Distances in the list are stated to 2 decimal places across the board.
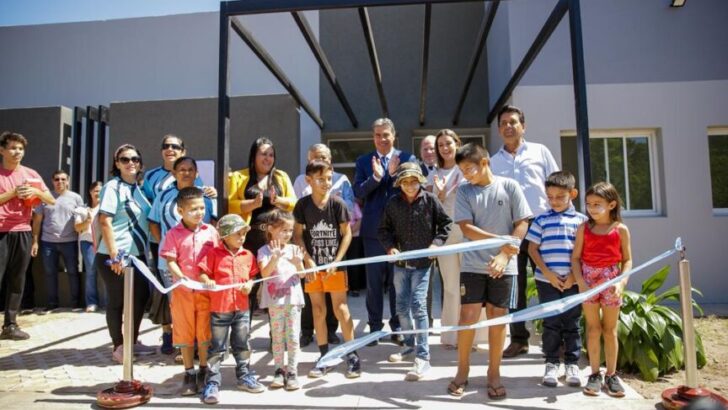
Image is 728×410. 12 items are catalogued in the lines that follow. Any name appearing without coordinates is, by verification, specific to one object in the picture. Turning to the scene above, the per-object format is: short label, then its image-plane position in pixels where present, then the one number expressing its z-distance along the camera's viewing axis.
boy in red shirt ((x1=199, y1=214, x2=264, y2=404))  3.43
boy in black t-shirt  3.78
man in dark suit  4.34
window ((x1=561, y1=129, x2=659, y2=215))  7.64
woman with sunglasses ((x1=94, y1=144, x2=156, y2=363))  4.02
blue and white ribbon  3.13
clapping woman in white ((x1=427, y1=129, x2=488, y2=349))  4.36
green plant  3.81
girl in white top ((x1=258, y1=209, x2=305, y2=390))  3.55
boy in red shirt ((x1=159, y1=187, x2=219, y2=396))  3.50
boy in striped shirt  3.49
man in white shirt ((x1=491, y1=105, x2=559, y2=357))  4.11
